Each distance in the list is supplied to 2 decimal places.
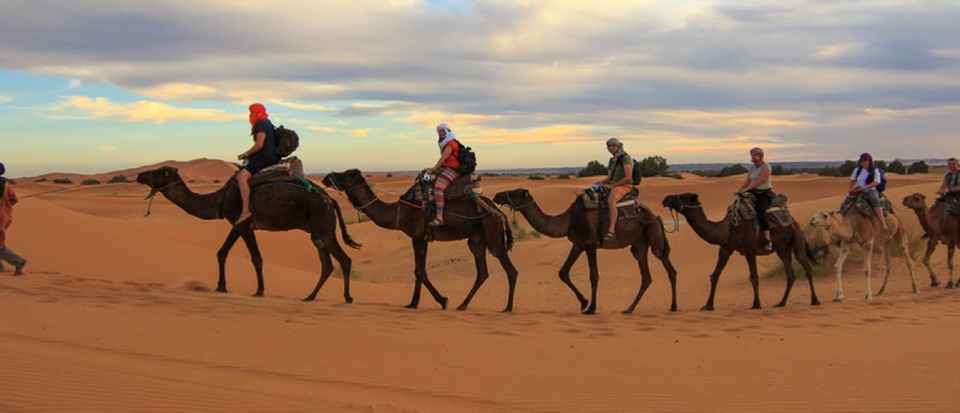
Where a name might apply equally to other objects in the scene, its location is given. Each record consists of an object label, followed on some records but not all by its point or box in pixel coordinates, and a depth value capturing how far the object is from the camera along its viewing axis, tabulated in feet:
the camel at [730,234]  43.24
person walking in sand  40.16
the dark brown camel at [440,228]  39.83
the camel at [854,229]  47.93
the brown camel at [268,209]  39.81
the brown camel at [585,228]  40.86
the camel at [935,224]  52.44
